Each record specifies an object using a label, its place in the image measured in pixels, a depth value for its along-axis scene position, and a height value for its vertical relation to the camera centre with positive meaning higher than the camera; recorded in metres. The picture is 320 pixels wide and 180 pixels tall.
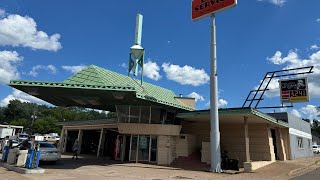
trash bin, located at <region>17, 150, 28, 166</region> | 12.15 -1.43
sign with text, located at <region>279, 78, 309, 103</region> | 18.79 +4.32
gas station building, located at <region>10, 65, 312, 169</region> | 13.05 +1.20
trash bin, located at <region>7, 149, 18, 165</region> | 12.88 -1.53
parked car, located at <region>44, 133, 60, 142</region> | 41.65 -0.96
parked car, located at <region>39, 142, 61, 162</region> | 13.57 -1.26
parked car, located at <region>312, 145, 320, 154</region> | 38.43 -1.55
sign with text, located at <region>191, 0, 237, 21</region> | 14.20 +8.86
